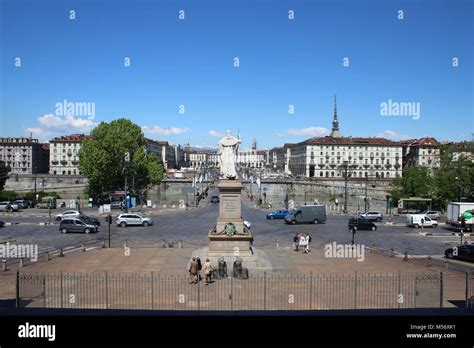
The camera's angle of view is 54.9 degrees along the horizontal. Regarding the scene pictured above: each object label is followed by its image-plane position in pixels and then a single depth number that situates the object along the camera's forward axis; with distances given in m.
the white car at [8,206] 59.84
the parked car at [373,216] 52.36
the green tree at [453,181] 58.89
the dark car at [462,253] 26.83
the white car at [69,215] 45.96
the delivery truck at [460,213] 44.62
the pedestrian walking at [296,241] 29.83
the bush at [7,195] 74.06
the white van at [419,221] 46.72
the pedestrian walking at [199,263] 19.23
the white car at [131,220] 44.38
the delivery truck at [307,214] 47.56
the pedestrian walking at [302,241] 28.67
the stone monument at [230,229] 23.67
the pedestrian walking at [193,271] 19.06
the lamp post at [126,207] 52.56
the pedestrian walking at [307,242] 28.56
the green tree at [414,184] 73.03
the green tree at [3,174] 82.43
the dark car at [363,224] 42.81
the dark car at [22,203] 66.23
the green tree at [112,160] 74.50
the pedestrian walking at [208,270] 19.02
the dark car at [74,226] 38.47
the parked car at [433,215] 51.59
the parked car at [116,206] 65.29
